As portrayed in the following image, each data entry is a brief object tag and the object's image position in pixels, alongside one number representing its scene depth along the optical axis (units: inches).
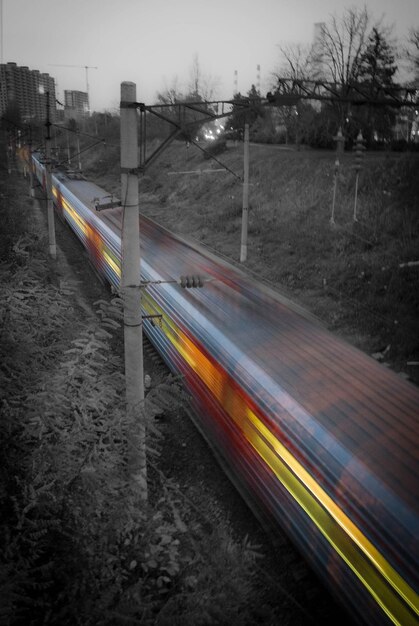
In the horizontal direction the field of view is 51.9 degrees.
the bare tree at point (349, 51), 1402.6
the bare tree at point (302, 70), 1571.1
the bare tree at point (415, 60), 1266.1
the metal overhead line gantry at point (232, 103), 232.7
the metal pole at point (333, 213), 755.0
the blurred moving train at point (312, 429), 160.2
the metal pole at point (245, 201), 652.1
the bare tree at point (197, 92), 2573.8
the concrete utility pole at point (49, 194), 716.7
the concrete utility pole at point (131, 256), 234.5
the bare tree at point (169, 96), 2546.3
